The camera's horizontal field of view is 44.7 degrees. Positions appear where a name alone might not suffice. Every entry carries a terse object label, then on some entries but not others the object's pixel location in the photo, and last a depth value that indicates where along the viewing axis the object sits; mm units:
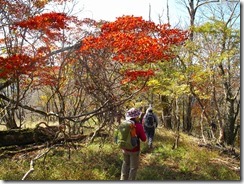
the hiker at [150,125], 7461
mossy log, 6961
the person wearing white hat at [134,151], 4422
